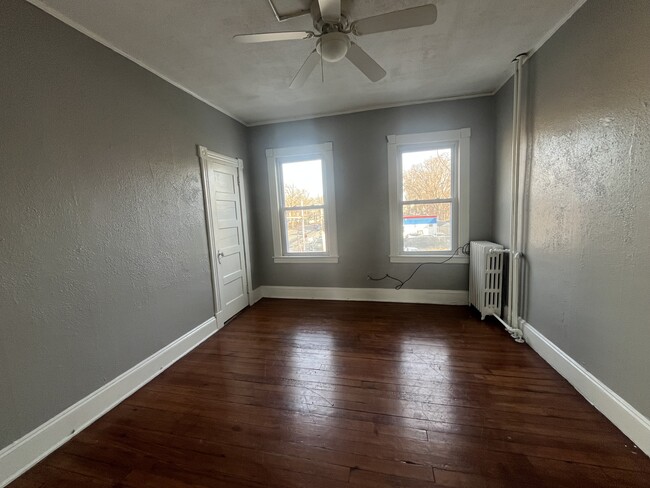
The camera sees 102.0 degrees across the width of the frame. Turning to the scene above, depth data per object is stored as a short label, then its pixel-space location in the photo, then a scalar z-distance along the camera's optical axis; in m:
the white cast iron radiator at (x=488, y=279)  2.85
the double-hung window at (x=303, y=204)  3.70
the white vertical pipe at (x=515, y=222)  2.46
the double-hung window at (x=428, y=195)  3.31
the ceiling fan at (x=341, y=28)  1.43
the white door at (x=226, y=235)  3.05
